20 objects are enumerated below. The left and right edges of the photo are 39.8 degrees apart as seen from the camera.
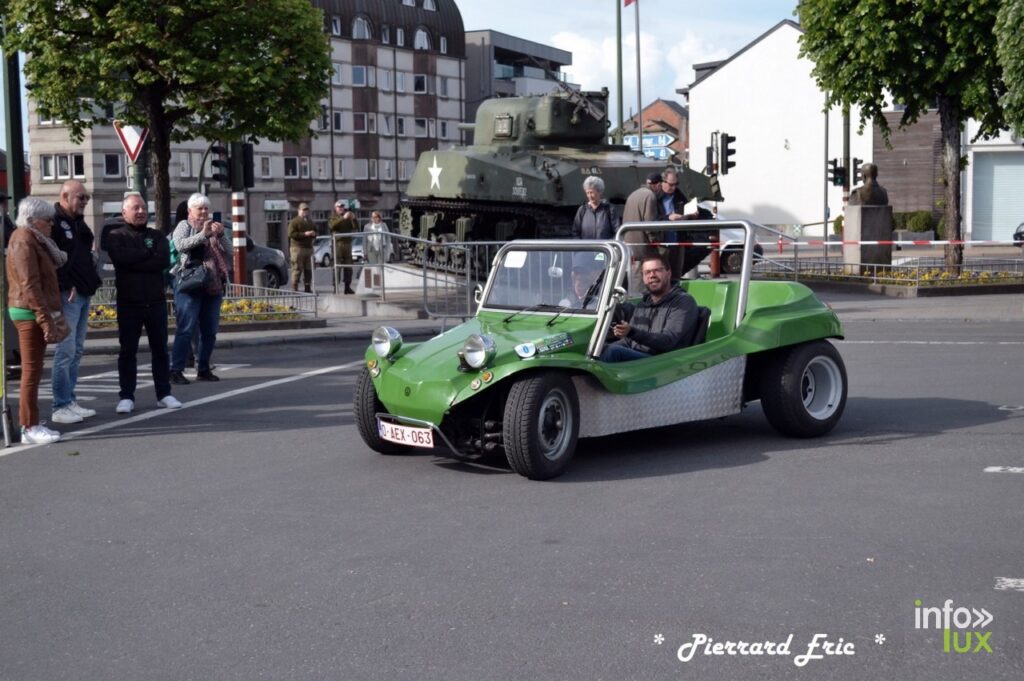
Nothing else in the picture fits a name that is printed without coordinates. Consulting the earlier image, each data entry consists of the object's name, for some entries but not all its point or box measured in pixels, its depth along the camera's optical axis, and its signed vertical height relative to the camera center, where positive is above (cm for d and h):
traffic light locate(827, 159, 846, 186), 4241 +147
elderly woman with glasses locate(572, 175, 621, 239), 1459 +10
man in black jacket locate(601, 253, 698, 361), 895 -62
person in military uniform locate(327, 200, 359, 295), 2388 -21
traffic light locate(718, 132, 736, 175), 3547 +182
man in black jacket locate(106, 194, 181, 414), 1171 -45
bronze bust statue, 2878 +64
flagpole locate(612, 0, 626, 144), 3884 +511
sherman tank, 2588 +101
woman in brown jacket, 1016 -48
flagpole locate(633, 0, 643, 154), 4625 +403
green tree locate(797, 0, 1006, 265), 2592 +308
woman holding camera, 1327 -46
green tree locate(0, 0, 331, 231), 1961 +237
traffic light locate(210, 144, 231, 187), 2157 +92
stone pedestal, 2841 -17
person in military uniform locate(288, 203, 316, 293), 2784 -35
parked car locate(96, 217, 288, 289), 3025 -71
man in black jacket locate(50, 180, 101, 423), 1099 -44
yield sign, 1845 +120
